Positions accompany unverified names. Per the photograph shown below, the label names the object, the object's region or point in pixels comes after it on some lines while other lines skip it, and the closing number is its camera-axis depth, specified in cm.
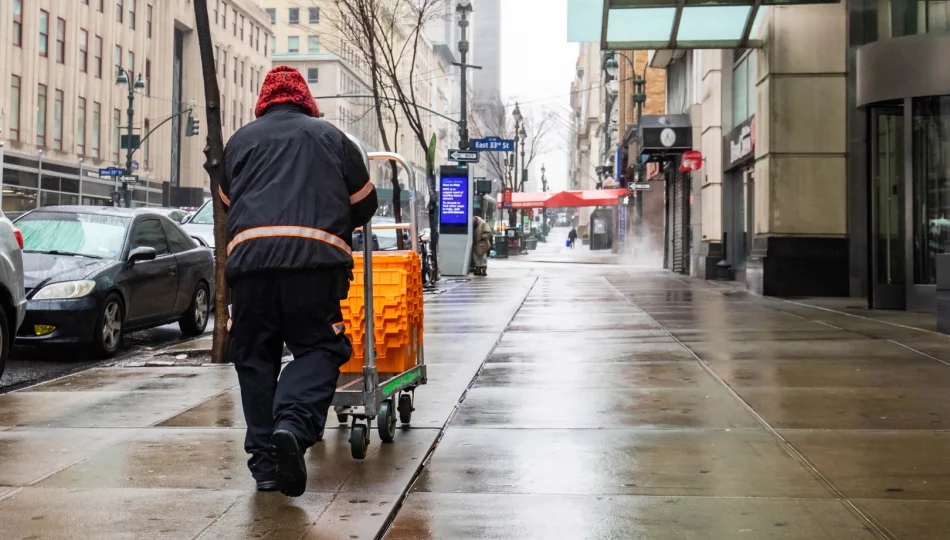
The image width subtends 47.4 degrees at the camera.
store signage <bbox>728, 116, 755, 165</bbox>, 2111
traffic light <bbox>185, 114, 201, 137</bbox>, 4719
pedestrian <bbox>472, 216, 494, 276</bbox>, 3017
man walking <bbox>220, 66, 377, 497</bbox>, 466
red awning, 5405
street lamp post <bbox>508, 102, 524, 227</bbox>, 6225
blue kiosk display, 2945
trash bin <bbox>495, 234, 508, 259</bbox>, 5303
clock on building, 2881
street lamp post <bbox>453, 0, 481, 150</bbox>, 2950
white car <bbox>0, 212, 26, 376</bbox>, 868
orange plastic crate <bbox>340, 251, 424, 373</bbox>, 604
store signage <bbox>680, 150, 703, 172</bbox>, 2688
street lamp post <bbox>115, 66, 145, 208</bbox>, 4212
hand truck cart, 543
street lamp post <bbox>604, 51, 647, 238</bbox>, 3844
